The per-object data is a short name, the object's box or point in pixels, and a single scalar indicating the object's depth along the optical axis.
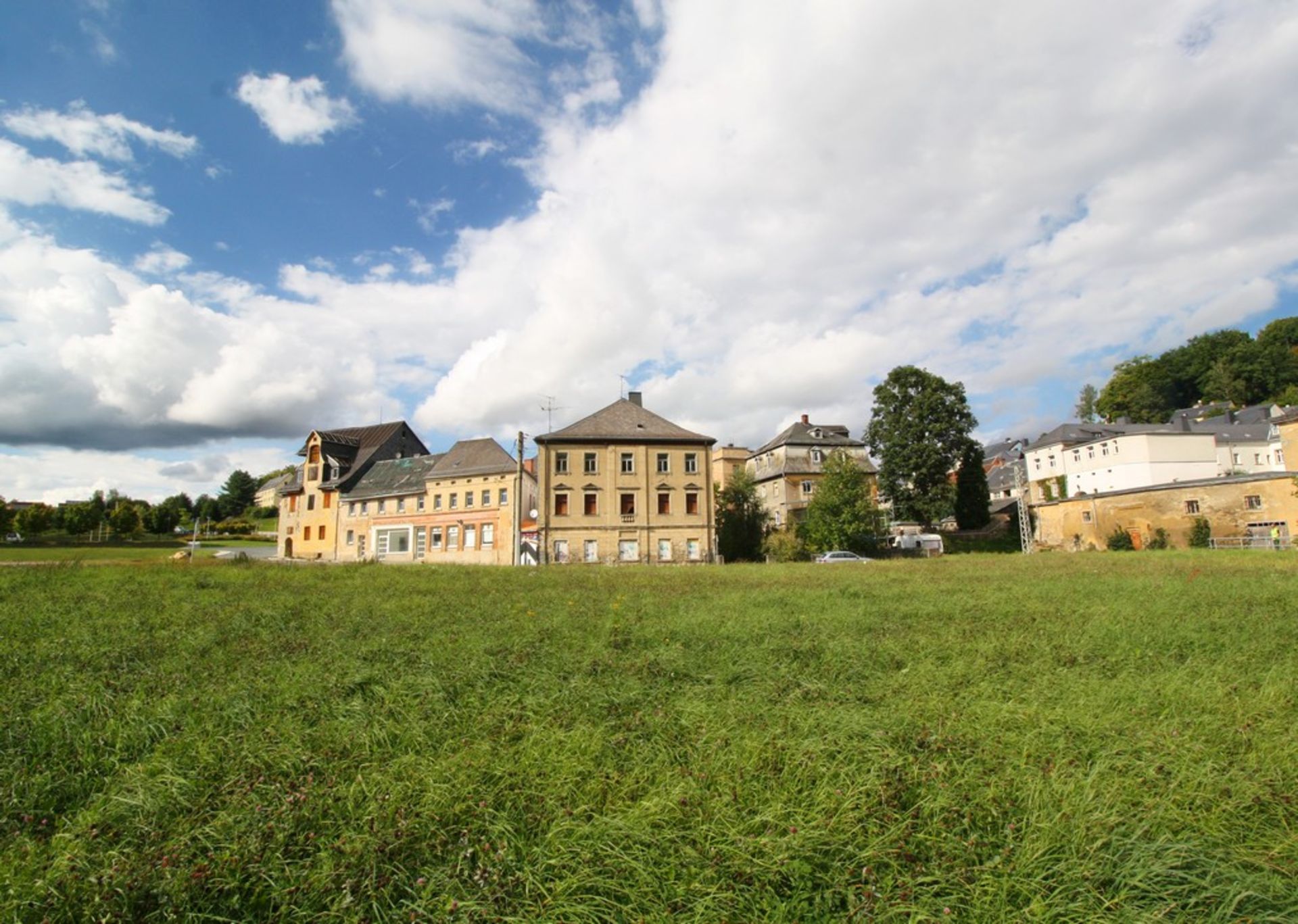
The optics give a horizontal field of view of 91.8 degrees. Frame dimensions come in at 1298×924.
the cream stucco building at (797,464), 56.69
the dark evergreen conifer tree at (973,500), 55.97
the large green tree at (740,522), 46.56
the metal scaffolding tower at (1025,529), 45.81
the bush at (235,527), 95.57
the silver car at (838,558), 38.65
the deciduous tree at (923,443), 48.47
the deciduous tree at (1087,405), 112.81
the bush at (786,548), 41.62
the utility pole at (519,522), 32.69
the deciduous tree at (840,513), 42.38
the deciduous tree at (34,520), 80.62
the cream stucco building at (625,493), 41.03
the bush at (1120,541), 44.22
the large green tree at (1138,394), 93.00
